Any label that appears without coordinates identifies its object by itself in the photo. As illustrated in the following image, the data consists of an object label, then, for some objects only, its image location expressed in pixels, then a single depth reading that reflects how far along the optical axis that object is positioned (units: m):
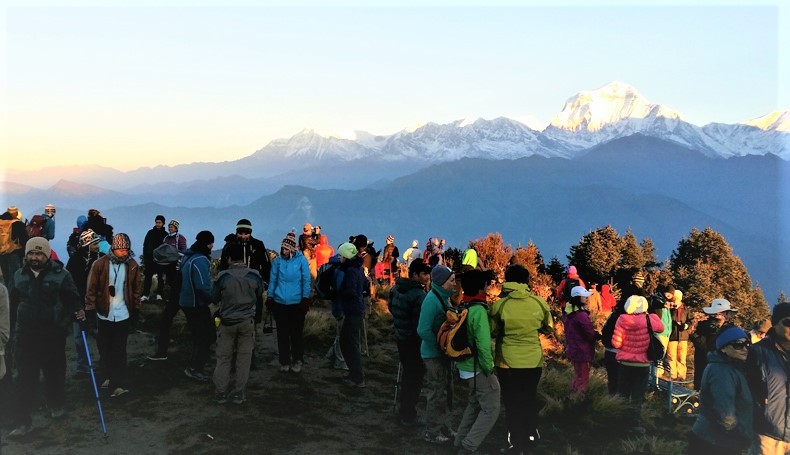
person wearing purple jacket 7.37
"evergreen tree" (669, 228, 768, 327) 47.28
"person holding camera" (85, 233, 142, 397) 6.77
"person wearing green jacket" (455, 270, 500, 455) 5.50
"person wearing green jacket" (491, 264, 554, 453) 5.66
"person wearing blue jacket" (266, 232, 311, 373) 7.79
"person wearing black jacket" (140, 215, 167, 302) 11.00
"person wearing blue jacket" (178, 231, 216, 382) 7.42
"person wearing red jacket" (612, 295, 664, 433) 7.04
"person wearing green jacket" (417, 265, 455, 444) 5.98
